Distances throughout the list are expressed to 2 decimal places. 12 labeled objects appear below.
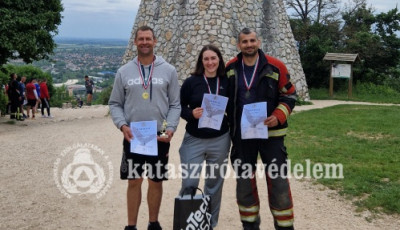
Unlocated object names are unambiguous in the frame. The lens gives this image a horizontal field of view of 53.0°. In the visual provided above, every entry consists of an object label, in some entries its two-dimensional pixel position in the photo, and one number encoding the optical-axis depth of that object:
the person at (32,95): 13.34
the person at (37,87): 13.73
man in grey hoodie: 3.54
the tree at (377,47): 18.44
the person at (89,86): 17.98
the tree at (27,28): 10.58
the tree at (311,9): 23.44
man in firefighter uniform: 3.56
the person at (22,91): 12.83
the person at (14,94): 12.46
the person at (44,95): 13.67
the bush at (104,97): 22.41
